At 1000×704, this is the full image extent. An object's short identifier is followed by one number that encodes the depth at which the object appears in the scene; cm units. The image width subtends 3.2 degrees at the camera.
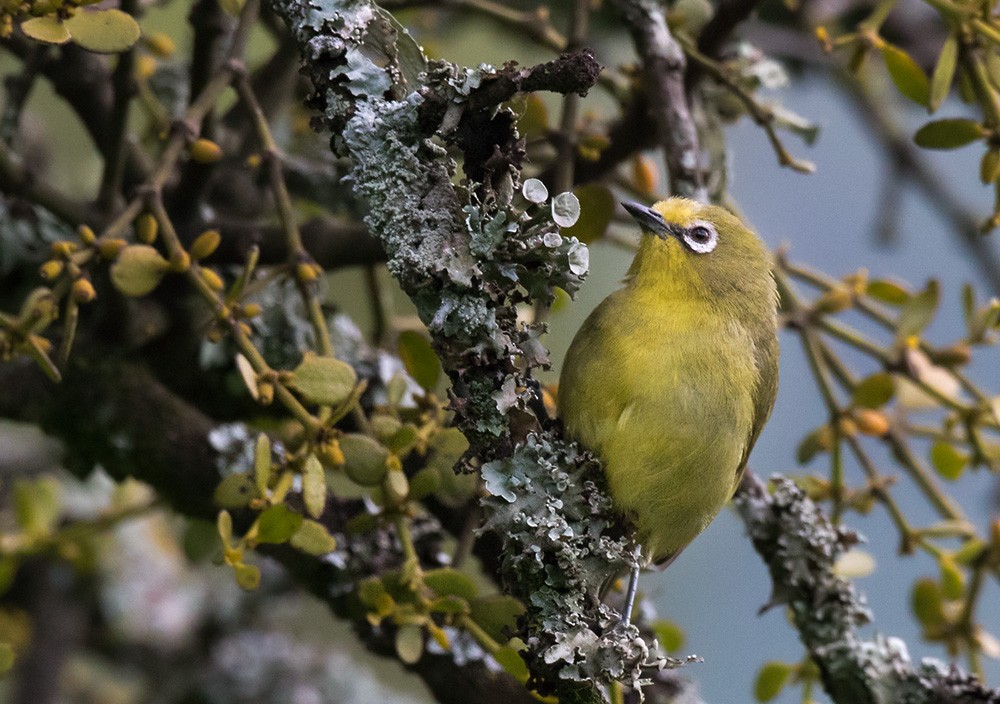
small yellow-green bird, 292
